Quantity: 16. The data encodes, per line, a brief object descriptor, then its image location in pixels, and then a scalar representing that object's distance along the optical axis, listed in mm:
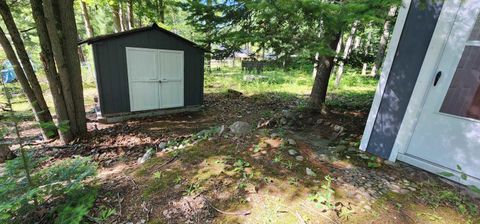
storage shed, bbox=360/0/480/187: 2402
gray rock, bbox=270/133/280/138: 3529
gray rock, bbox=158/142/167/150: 3949
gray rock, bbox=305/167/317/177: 2514
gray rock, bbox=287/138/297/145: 3269
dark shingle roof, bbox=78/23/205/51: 5395
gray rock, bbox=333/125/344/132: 4080
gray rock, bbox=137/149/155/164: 3270
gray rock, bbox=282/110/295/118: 4733
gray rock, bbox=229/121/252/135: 3756
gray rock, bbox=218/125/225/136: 3716
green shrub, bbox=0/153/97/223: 1797
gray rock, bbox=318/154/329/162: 2965
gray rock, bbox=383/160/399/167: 2881
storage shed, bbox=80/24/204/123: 5758
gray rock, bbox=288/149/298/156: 2968
